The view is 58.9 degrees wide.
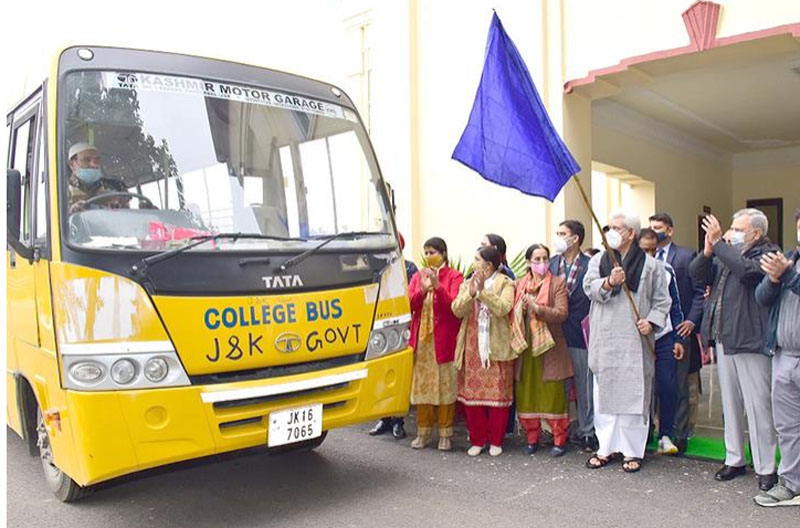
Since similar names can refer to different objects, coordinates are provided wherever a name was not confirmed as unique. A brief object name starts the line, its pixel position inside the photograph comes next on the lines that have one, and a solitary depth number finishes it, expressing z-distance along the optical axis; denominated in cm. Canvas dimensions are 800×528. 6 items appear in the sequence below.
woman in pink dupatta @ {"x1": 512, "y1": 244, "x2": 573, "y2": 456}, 527
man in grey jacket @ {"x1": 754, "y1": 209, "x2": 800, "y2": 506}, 409
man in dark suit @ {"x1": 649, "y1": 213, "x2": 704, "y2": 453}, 533
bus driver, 375
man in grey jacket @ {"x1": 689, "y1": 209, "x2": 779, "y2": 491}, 435
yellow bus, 359
